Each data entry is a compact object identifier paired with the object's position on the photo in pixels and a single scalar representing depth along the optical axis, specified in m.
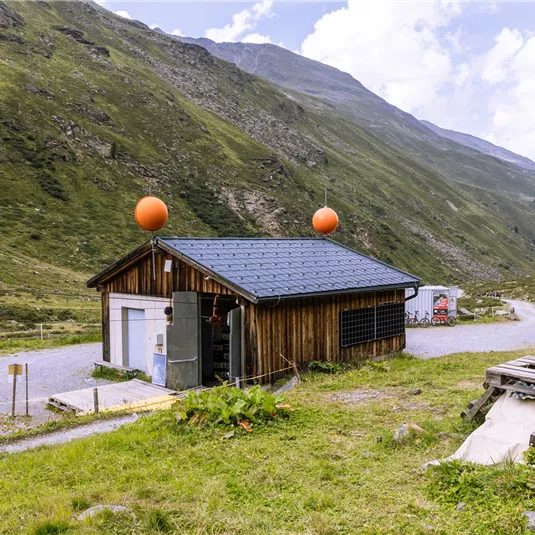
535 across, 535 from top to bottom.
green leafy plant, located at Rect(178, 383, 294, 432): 8.95
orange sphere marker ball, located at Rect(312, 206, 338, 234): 19.03
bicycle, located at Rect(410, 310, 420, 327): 32.11
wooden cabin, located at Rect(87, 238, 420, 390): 13.70
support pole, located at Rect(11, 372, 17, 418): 11.88
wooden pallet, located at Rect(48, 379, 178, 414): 12.41
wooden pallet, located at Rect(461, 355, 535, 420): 7.08
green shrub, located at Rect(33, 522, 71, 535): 5.43
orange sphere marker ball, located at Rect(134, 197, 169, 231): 14.05
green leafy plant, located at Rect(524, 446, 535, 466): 5.87
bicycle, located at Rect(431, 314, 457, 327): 31.72
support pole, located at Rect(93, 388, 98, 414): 11.70
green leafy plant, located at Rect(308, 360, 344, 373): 15.00
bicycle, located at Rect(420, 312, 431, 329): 31.58
